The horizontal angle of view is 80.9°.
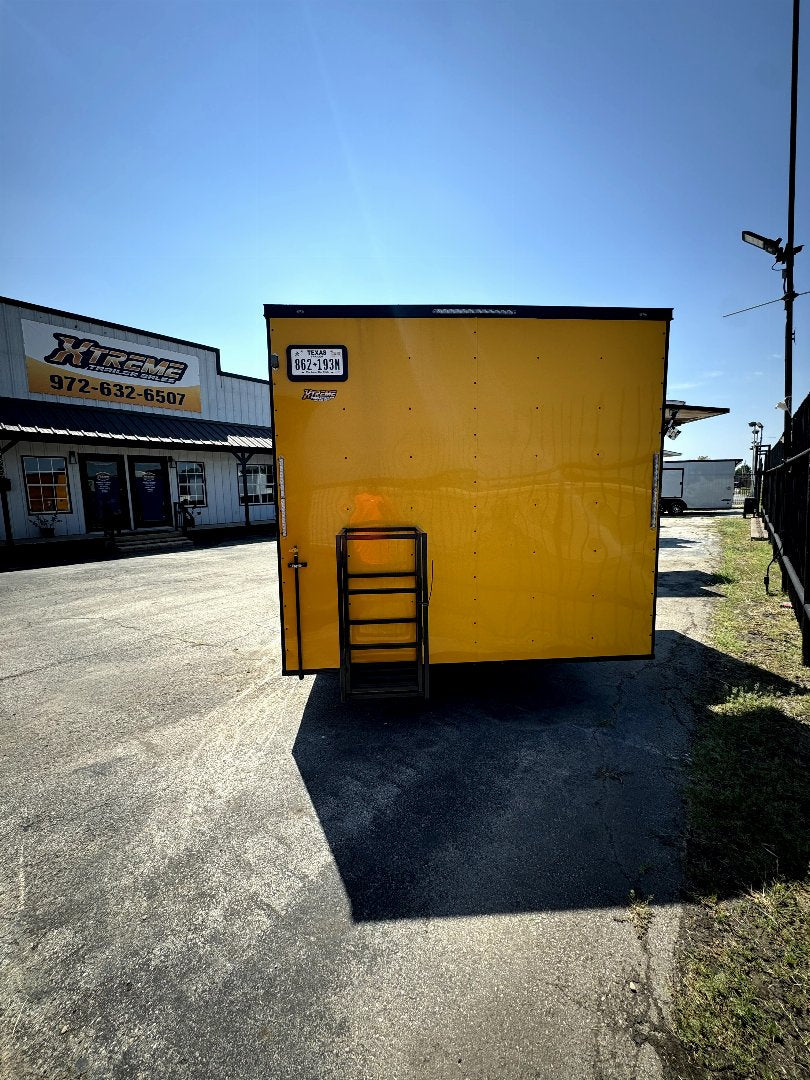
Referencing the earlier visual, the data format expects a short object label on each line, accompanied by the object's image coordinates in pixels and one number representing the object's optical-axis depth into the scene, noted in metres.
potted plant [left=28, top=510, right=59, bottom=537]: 16.02
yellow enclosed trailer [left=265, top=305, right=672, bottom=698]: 4.26
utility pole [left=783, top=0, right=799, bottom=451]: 10.83
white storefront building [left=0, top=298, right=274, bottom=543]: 15.69
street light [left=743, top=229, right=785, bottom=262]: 11.29
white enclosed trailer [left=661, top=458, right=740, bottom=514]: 28.52
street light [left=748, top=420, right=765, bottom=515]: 18.35
